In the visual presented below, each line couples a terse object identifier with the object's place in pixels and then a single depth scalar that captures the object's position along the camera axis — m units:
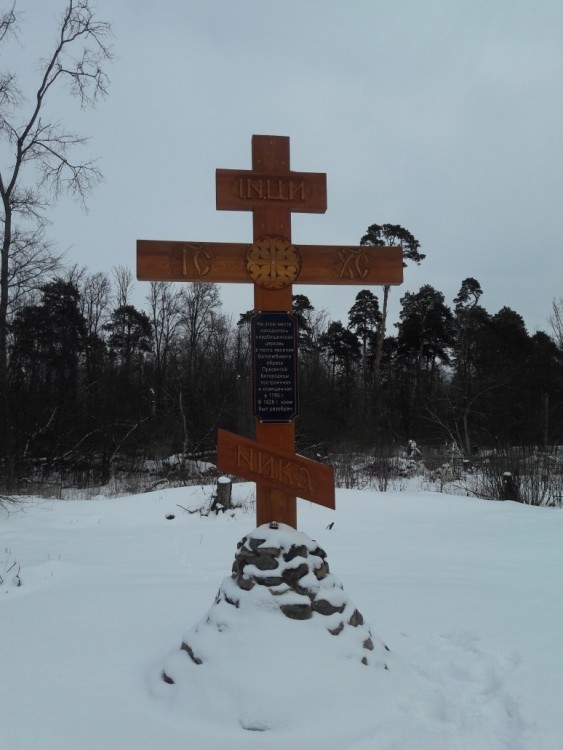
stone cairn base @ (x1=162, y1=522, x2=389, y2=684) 3.19
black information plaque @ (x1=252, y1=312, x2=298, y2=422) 3.86
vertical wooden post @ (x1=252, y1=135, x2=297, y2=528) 3.81
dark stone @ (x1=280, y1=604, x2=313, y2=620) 3.18
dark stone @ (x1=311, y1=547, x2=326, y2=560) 3.53
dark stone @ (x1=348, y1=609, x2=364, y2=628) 3.32
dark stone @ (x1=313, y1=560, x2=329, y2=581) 3.43
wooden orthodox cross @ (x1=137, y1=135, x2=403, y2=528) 3.78
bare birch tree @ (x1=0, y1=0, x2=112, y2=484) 13.59
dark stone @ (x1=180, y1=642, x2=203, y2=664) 3.02
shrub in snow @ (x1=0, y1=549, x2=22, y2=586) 4.89
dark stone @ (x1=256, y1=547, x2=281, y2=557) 3.38
